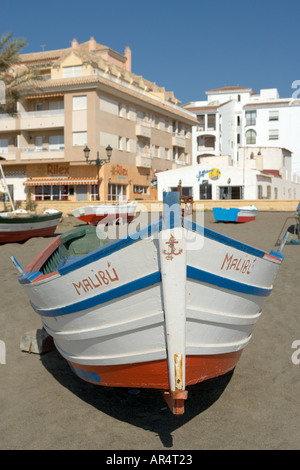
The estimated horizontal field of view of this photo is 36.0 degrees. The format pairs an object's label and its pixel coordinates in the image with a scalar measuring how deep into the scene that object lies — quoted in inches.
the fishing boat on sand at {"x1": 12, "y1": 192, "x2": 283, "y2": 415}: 171.3
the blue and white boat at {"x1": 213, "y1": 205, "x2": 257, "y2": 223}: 863.4
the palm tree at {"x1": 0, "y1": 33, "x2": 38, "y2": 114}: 1068.5
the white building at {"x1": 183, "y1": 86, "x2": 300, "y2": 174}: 2534.4
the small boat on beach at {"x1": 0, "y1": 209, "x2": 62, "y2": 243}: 674.2
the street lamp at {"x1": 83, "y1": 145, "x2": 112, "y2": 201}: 1012.8
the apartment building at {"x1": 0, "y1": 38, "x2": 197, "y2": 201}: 1453.0
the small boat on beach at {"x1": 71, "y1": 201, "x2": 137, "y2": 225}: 862.5
